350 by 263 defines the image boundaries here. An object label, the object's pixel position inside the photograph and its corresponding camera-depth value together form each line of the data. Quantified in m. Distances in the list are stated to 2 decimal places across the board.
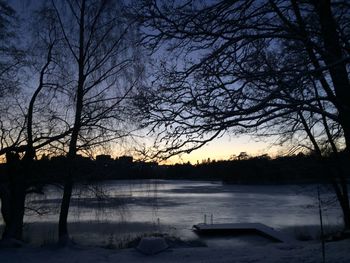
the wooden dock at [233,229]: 22.12
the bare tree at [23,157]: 14.41
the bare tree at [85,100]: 13.72
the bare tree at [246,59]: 7.20
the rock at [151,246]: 11.78
